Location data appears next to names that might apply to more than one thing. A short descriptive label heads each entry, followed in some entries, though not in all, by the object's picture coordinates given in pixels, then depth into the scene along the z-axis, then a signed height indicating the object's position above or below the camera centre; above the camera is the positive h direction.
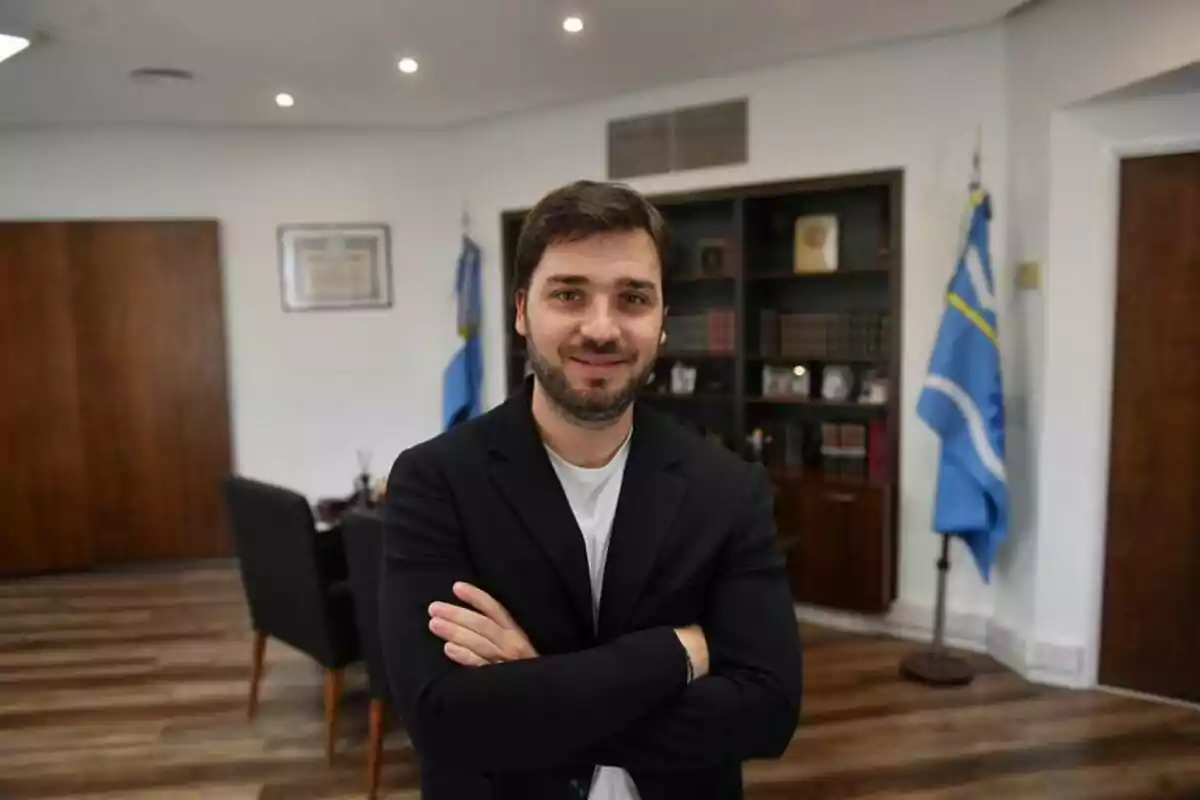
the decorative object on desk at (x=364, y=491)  3.92 -0.72
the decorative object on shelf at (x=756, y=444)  4.73 -0.64
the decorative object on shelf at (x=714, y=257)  4.86 +0.33
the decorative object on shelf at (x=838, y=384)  4.54 -0.32
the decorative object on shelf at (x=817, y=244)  4.50 +0.36
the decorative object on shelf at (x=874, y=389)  4.39 -0.35
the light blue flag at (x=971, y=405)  3.71 -0.36
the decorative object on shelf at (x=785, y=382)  4.66 -0.32
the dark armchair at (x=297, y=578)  3.08 -0.88
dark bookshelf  4.29 -0.18
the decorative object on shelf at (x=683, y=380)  5.06 -0.33
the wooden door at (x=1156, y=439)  3.46 -0.48
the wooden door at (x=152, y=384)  5.62 -0.36
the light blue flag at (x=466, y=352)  5.74 -0.19
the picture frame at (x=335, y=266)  5.87 +0.37
